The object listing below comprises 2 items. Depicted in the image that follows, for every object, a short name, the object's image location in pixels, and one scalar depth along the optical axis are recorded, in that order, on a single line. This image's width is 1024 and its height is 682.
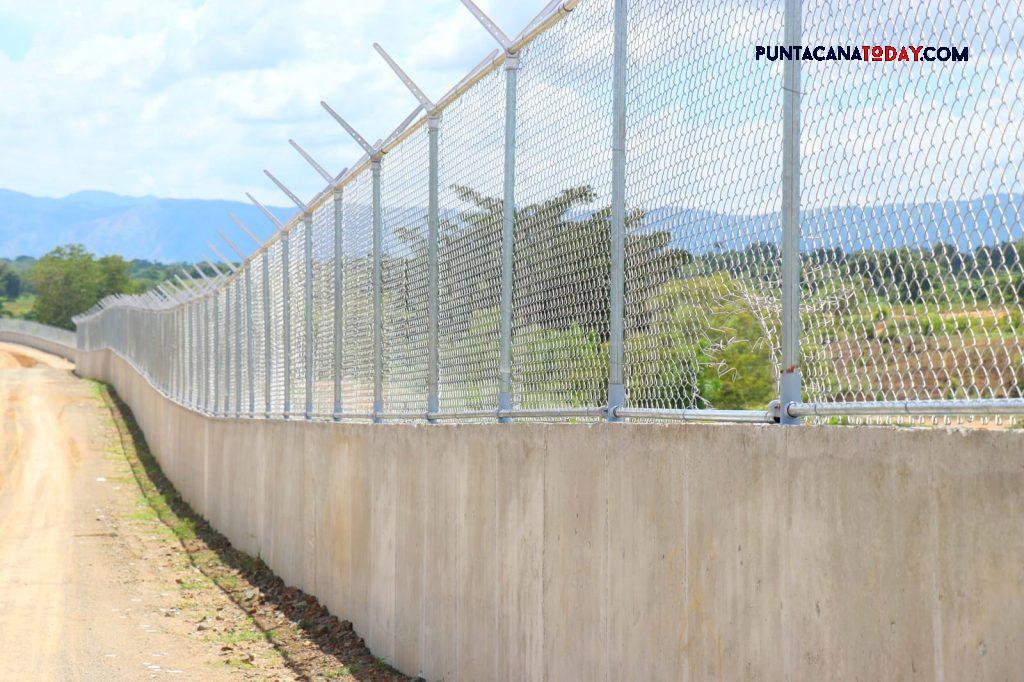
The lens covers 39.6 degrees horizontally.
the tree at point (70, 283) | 104.88
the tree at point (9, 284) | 178.50
